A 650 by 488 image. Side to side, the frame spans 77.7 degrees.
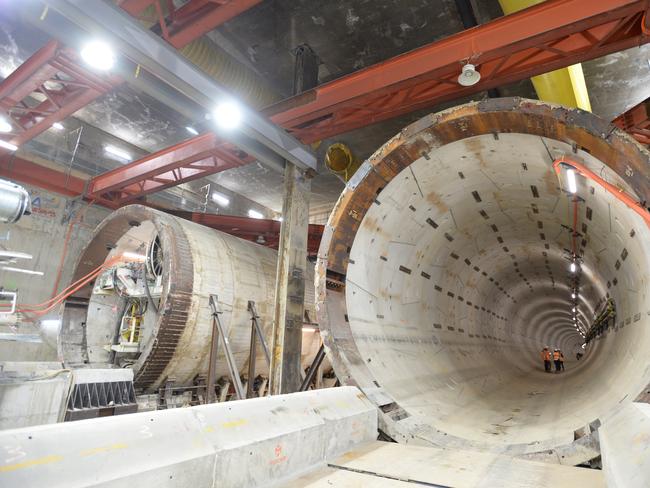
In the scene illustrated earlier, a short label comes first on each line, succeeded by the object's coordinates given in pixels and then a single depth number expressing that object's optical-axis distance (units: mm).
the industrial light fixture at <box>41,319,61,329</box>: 10211
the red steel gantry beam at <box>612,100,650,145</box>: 6906
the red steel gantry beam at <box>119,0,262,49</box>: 4887
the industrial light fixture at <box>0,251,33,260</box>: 3790
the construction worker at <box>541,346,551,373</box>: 14531
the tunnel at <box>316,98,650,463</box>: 3439
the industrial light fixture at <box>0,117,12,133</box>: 7790
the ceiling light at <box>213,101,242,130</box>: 5504
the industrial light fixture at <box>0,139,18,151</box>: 8305
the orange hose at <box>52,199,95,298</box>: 10383
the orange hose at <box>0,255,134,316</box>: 7664
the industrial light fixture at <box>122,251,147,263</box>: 8188
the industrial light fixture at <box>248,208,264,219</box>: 16609
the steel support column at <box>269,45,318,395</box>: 6180
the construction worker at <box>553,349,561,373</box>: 14438
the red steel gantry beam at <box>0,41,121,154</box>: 6215
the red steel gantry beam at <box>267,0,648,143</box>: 4328
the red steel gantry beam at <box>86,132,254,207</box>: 7688
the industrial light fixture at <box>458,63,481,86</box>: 4828
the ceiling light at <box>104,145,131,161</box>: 12266
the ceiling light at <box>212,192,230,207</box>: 15184
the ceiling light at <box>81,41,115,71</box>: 4432
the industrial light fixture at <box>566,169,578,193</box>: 3562
